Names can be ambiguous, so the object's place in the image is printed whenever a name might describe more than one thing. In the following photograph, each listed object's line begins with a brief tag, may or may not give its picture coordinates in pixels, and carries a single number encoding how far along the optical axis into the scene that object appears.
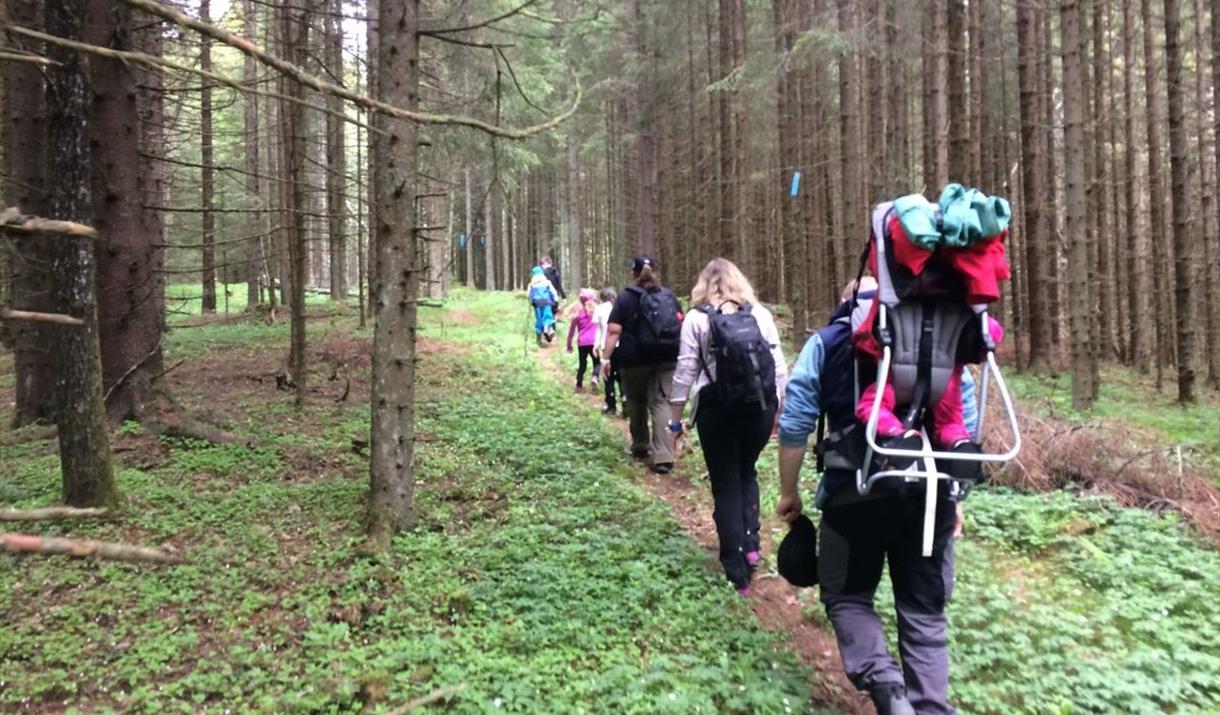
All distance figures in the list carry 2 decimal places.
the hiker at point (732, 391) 4.84
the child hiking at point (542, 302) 17.62
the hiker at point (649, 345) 7.35
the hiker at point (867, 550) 3.13
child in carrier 2.86
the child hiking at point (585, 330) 12.24
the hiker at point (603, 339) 10.45
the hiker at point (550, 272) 19.17
